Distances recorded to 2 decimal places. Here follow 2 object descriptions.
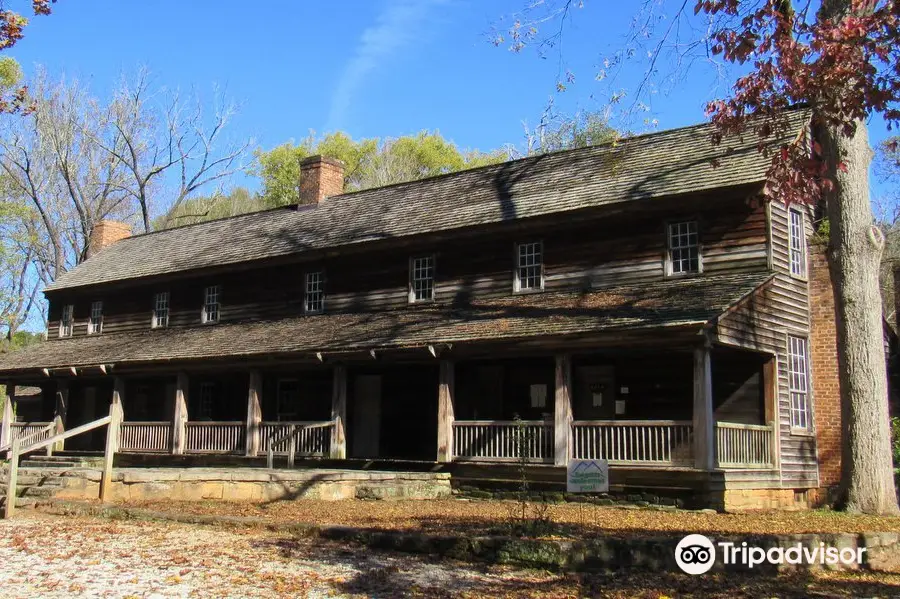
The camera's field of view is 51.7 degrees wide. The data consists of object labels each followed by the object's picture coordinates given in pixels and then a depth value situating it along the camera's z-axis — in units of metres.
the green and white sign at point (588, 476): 9.72
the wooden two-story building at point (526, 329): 17.41
